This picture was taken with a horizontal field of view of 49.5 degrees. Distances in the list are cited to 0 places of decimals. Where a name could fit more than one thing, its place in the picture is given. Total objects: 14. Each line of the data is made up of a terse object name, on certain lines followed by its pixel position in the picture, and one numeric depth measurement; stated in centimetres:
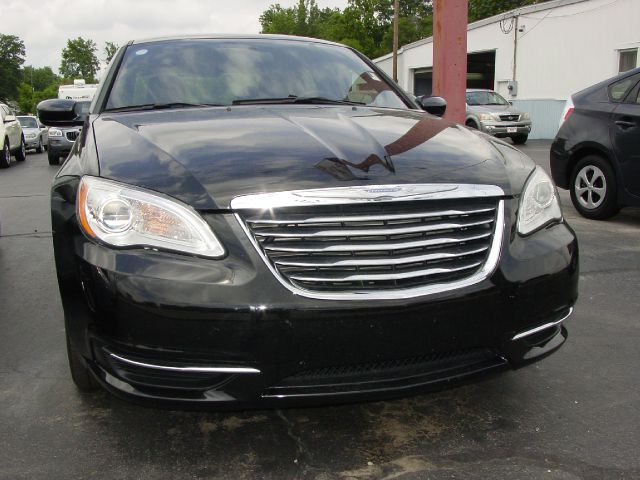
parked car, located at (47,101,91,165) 1642
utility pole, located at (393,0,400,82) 3768
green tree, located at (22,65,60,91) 13985
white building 2123
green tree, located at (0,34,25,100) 8669
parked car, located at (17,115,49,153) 2383
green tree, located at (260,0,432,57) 6625
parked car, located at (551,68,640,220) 634
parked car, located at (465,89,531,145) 1958
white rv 2819
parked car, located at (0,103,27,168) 1681
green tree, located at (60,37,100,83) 12550
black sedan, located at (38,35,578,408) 212
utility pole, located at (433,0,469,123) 846
